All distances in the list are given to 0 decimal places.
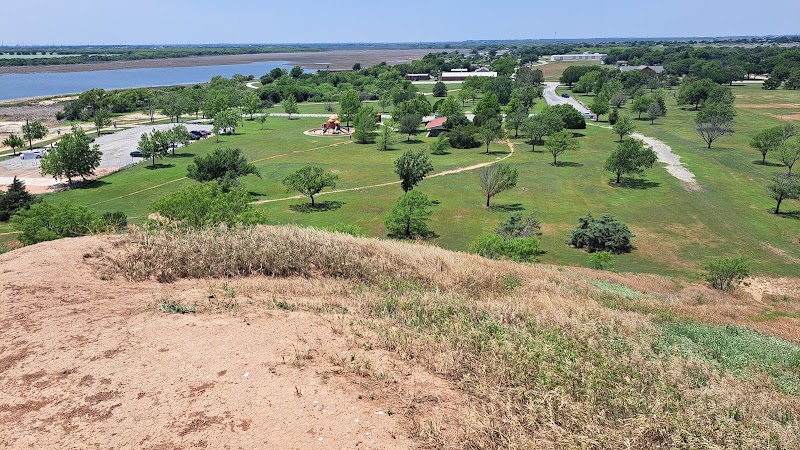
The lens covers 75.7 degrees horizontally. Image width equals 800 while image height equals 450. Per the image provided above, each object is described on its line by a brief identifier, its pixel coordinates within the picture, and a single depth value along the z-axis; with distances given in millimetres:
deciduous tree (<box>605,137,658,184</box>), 57125
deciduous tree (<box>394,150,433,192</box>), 52188
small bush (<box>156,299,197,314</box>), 12164
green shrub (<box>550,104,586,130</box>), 90562
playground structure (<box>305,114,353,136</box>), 96812
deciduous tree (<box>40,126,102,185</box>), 62438
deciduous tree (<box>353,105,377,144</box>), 86250
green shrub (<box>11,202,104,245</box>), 32609
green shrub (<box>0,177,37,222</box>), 48969
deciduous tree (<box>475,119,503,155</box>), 77162
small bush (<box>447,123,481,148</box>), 81938
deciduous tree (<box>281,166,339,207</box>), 50500
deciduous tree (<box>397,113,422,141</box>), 89375
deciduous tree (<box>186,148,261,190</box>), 55875
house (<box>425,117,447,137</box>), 93562
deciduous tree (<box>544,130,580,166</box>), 68125
